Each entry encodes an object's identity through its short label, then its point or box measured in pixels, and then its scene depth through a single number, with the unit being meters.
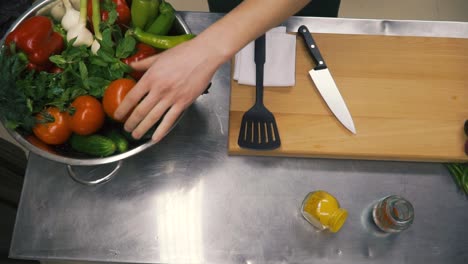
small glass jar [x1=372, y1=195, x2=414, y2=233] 0.66
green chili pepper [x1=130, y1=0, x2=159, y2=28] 0.66
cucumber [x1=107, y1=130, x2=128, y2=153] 0.62
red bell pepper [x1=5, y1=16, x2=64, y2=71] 0.62
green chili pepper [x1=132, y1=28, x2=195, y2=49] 0.66
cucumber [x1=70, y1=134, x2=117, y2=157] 0.61
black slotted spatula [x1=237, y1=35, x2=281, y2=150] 0.74
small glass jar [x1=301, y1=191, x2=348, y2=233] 0.68
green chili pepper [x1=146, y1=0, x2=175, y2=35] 0.67
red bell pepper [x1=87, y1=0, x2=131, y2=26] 0.67
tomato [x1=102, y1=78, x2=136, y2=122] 0.59
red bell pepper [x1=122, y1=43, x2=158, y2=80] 0.64
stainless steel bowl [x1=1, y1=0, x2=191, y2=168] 0.60
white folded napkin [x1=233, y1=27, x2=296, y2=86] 0.79
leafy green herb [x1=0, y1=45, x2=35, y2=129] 0.57
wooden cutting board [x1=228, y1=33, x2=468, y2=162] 0.75
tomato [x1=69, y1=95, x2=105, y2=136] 0.60
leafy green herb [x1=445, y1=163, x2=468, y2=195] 0.74
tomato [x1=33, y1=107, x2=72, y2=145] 0.61
